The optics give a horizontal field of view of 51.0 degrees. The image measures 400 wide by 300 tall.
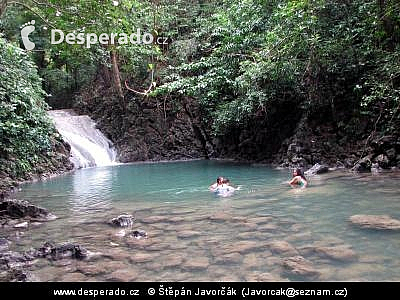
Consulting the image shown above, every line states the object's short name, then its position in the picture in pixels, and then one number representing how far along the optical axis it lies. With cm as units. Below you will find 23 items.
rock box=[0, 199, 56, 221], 870
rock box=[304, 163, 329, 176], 1366
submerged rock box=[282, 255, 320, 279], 486
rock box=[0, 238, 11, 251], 646
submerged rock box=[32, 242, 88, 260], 590
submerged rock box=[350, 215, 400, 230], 665
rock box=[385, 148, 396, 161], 1295
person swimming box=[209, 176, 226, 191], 1112
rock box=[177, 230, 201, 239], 687
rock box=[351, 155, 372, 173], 1311
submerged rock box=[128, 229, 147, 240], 692
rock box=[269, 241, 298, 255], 574
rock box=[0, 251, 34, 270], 552
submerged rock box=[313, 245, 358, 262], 539
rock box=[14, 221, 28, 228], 795
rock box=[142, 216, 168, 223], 812
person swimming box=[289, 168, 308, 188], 1133
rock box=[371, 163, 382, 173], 1274
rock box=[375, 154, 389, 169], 1288
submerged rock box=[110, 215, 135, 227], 779
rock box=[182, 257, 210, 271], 531
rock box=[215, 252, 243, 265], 549
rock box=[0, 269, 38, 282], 493
